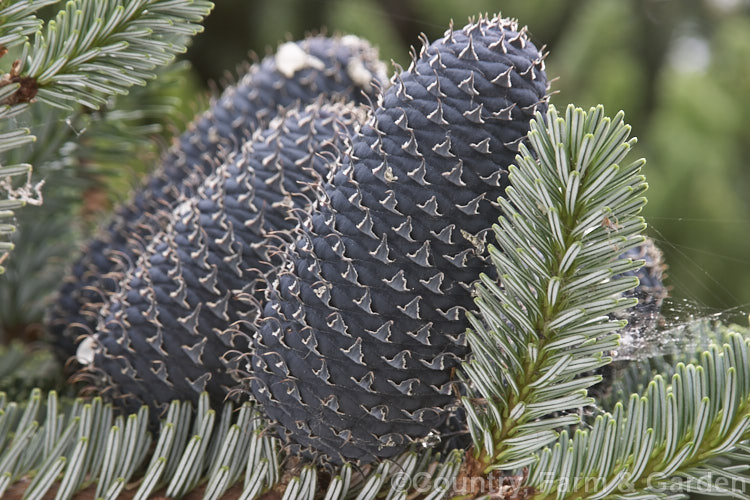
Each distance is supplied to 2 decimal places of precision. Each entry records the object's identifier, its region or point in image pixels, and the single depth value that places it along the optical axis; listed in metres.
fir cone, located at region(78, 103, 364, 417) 0.69
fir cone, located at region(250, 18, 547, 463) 0.66
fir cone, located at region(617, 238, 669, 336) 0.68
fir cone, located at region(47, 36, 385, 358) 0.73
